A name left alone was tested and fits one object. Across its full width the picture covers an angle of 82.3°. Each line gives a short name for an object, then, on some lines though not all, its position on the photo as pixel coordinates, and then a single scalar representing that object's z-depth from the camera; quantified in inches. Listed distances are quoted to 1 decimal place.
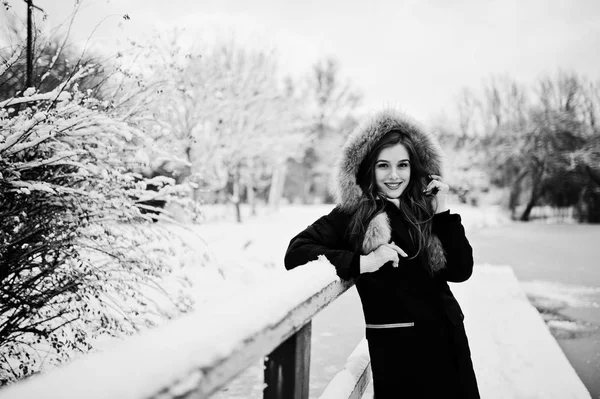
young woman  59.6
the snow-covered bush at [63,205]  80.2
